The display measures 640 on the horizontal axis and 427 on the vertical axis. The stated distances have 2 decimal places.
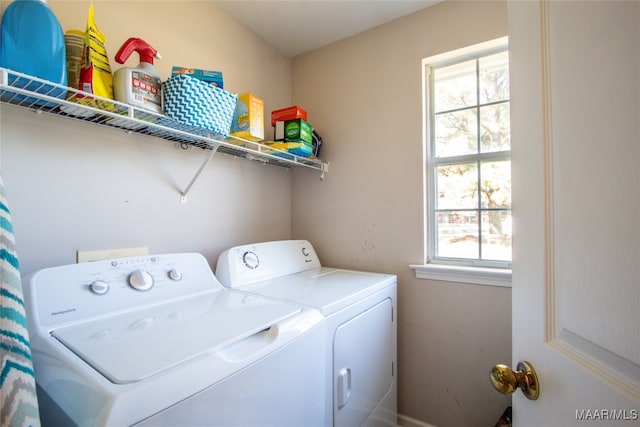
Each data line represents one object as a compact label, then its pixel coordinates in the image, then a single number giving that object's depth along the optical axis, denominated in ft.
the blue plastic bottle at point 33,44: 2.68
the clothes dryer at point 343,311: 3.68
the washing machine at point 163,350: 1.83
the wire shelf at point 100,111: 2.82
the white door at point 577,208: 1.21
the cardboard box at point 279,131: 5.76
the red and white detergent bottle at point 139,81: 3.33
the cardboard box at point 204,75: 4.00
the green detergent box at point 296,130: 5.58
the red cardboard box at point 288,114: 5.67
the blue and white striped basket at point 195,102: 3.55
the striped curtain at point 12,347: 1.75
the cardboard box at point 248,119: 4.65
